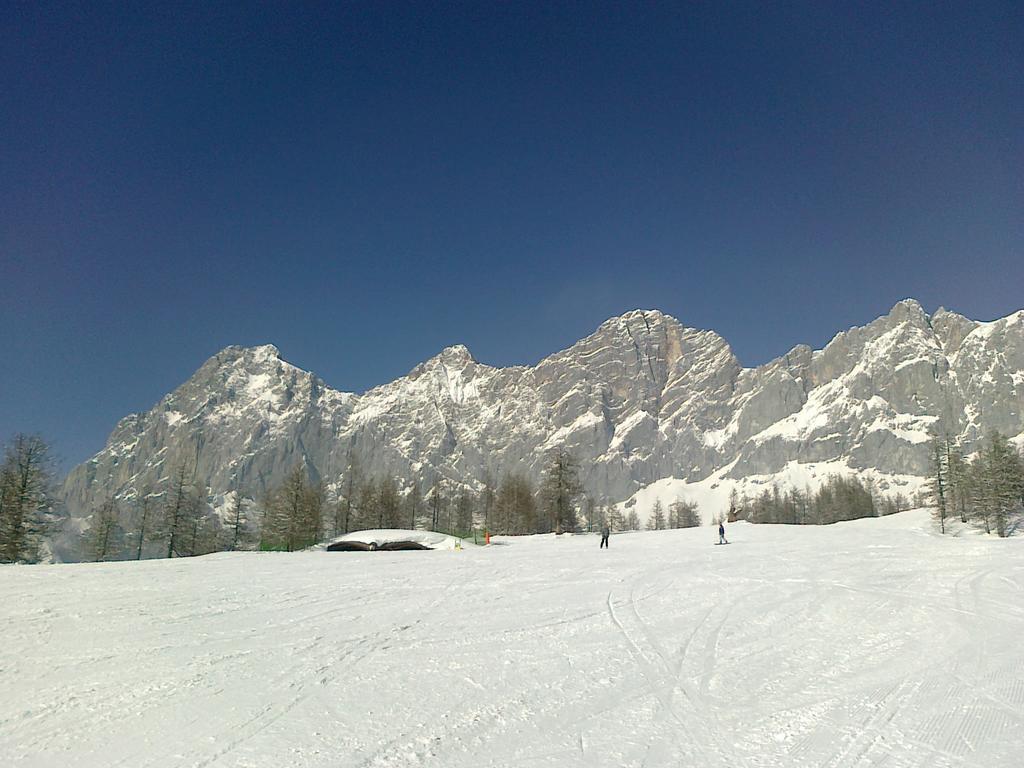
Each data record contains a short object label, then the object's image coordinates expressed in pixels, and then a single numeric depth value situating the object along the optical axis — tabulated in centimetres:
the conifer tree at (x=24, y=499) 3697
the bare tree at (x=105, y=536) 5559
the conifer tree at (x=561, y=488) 6400
